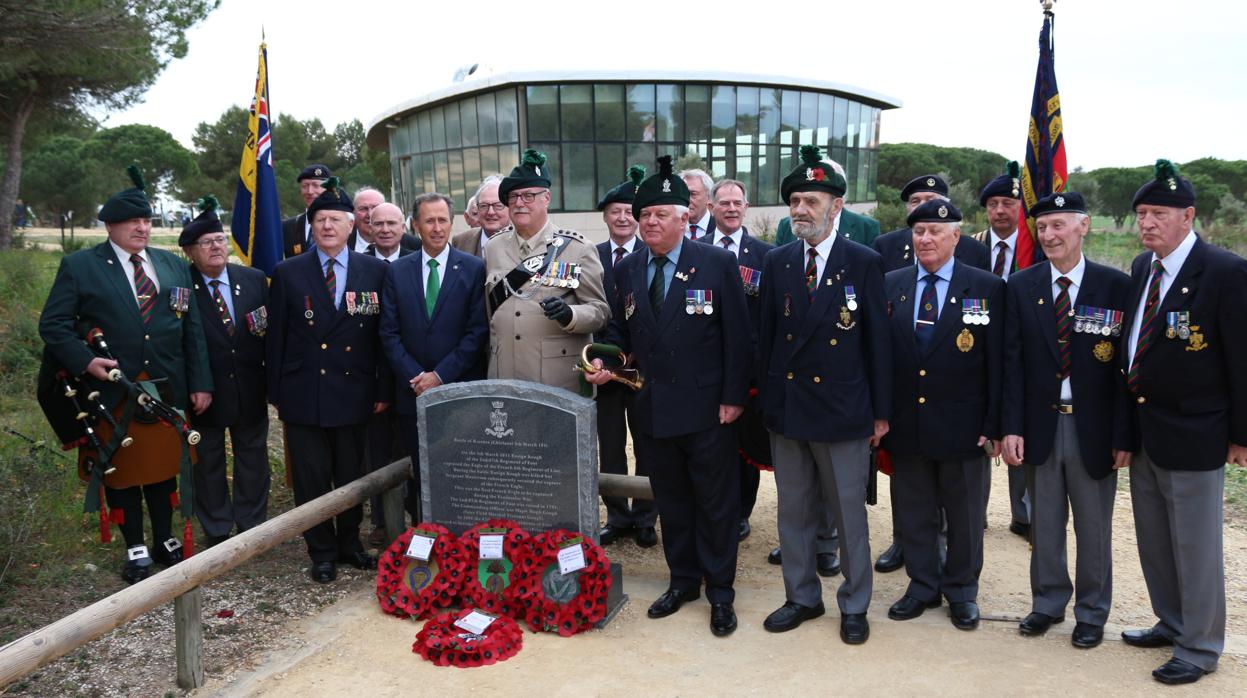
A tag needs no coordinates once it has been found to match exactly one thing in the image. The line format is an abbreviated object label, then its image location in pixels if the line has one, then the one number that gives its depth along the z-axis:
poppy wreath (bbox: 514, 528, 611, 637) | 4.19
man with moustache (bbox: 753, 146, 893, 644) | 3.91
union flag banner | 6.19
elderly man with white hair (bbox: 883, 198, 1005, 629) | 4.00
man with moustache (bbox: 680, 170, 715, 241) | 5.87
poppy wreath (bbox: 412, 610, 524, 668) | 3.86
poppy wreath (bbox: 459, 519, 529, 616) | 4.34
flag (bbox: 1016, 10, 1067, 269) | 4.92
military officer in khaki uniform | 4.53
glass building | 26.20
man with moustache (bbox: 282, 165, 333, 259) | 6.68
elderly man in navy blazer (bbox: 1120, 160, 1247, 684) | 3.45
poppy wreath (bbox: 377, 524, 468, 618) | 4.38
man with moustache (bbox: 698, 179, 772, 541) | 5.13
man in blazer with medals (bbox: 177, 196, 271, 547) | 5.06
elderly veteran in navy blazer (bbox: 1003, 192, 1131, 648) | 3.78
